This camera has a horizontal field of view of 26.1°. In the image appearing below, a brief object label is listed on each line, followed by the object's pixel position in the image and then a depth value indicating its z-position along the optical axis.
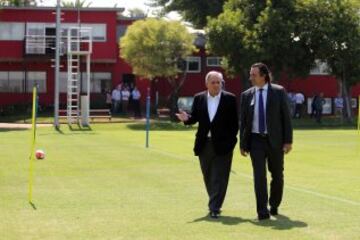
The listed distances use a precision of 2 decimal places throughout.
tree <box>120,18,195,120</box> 48.06
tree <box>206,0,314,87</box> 47.12
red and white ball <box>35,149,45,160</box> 13.72
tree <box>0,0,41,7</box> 51.12
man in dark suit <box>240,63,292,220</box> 10.46
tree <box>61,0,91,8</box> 90.45
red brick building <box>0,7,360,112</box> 53.16
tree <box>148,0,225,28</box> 58.62
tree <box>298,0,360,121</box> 47.25
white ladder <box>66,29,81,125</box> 42.03
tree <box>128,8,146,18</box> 103.86
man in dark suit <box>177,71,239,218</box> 10.82
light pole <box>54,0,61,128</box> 40.69
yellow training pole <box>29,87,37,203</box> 12.46
